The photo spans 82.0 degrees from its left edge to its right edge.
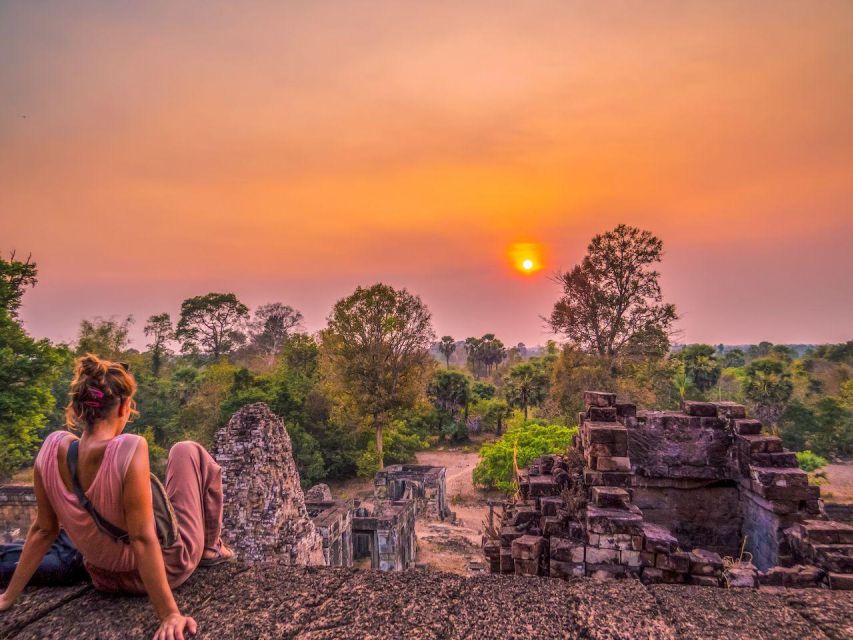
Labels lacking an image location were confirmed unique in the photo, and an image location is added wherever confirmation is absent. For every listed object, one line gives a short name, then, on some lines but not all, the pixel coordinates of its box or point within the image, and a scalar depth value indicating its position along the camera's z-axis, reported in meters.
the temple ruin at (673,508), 3.75
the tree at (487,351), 60.16
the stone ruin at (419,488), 19.64
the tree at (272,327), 46.09
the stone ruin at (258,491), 7.16
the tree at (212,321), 42.34
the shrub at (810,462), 23.77
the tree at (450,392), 37.72
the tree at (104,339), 33.00
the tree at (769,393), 30.58
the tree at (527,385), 34.88
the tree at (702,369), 34.69
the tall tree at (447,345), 61.70
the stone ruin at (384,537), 12.63
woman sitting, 2.26
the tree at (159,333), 41.06
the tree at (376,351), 26.28
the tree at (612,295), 24.62
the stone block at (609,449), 4.91
